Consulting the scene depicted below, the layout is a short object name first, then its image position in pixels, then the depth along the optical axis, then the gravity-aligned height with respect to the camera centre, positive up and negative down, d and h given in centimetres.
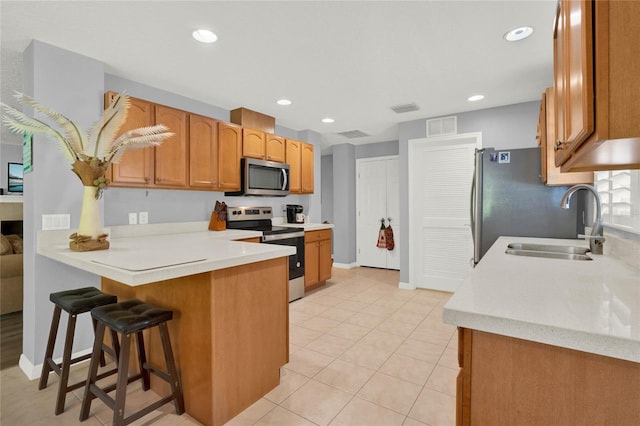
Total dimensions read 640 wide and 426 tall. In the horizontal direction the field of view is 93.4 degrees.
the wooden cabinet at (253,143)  371 +88
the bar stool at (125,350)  154 -74
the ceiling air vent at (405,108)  379 +135
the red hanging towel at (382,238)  572 -49
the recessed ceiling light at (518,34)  218 +132
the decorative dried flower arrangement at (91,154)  191 +39
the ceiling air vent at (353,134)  512 +138
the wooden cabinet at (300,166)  444 +72
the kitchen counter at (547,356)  72 -37
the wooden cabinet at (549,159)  216 +40
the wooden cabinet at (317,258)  424 -67
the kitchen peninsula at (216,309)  160 -57
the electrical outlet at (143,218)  305 -5
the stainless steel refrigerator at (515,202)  268 +9
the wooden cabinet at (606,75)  68 +33
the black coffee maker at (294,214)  471 -2
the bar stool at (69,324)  181 -71
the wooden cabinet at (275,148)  405 +89
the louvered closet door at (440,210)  417 +3
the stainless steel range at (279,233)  377 -26
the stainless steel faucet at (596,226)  183 -9
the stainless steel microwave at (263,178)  368 +45
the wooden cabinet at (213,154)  317 +66
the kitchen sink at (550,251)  198 -28
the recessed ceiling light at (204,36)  219 +131
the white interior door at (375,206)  575 +13
